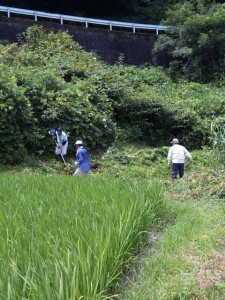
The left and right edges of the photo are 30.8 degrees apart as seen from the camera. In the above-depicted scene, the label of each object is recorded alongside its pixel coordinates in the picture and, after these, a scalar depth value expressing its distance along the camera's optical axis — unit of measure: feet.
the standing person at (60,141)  32.96
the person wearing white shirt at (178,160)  29.22
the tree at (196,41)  59.85
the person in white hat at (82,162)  26.50
